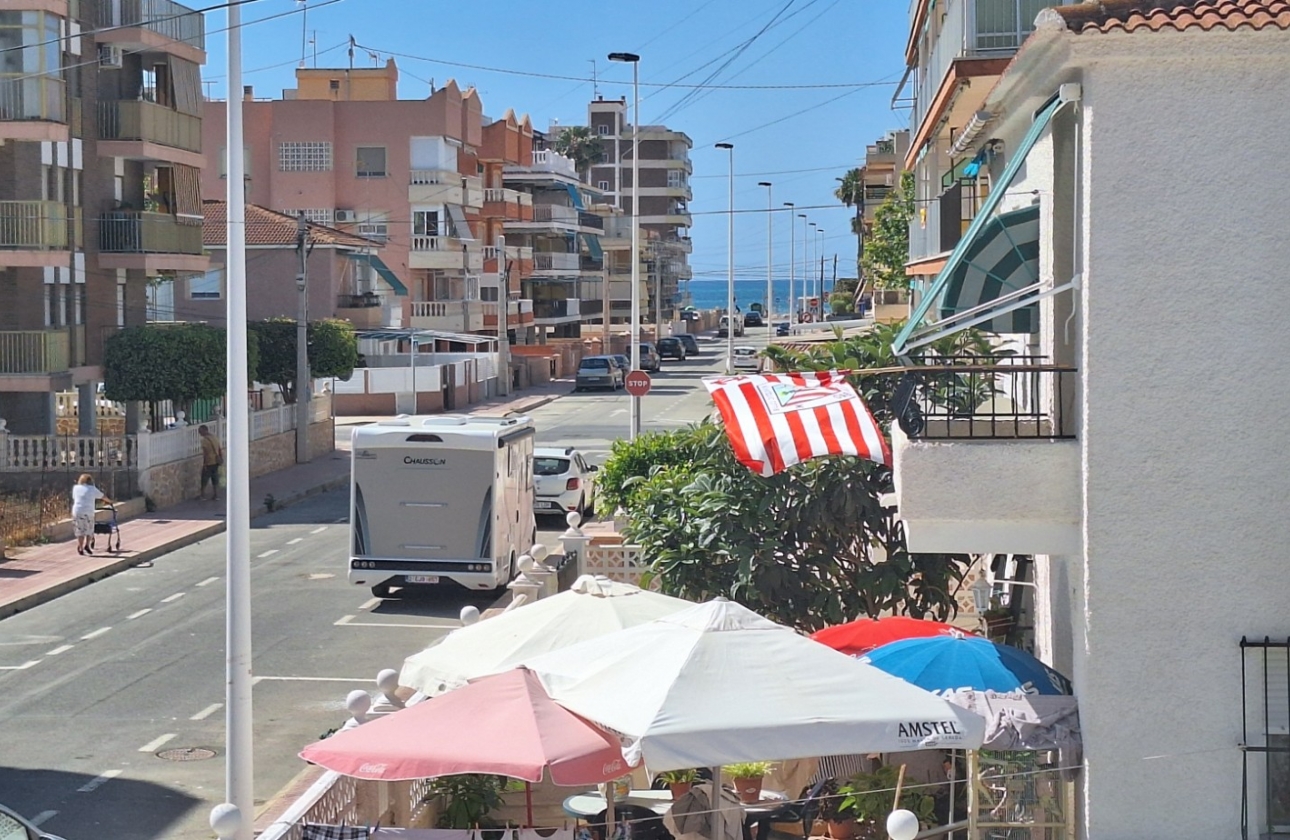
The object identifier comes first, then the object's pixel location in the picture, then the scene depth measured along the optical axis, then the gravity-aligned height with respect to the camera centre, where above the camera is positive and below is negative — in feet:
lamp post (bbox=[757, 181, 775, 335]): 292.73 +12.20
